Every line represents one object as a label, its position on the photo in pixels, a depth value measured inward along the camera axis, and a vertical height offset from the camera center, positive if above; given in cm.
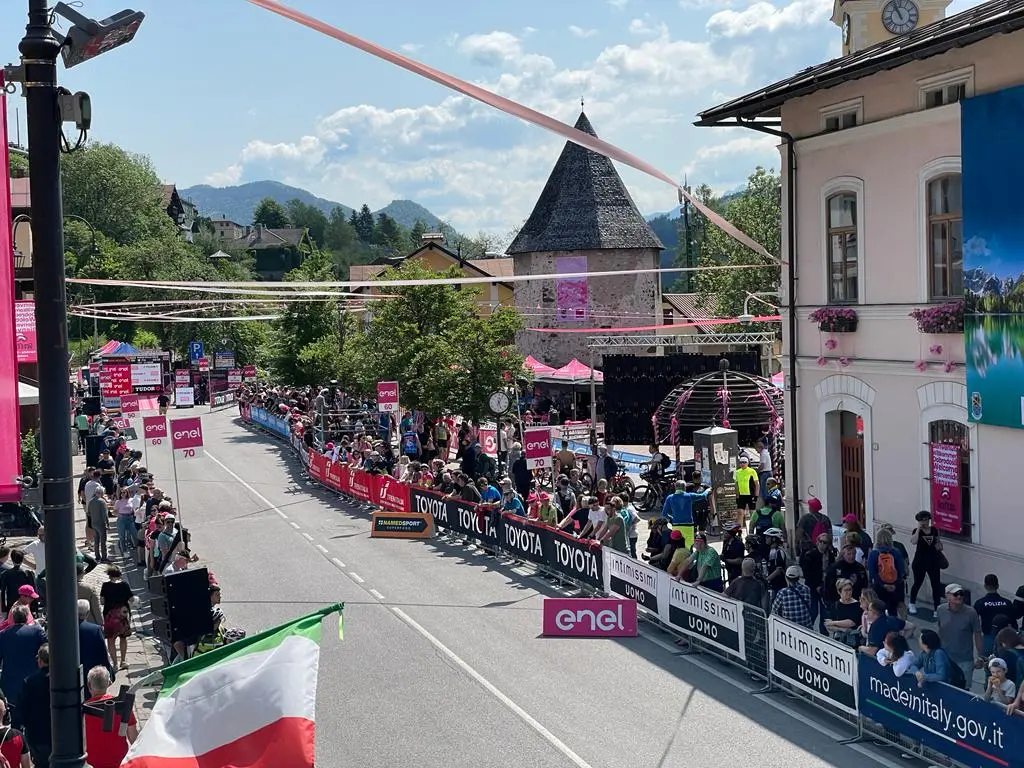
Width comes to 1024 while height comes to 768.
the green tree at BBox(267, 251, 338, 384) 5397 +69
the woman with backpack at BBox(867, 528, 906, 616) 1612 -330
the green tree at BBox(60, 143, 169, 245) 10881 +1419
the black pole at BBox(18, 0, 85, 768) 659 -11
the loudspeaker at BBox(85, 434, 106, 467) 3523 -279
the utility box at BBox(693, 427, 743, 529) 2584 -283
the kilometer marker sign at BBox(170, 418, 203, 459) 2512 -184
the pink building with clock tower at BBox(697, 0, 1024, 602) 1741 +80
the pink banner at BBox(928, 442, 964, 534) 1817 -243
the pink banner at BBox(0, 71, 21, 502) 729 -8
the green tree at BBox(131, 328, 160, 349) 8012 +67
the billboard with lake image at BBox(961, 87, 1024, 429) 1645 +100
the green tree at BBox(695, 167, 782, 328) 6069 +515
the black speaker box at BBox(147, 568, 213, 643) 1388 -298
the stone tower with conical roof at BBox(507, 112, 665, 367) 5850 +386
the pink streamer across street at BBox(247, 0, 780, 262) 901 +213
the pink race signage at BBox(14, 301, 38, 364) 1848 +37
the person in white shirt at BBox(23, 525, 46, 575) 1656 -280
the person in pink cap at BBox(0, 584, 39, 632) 1257 -268
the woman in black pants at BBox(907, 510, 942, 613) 1727 -317
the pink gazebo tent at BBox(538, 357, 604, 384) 4584 -132
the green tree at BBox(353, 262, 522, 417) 3675 -21
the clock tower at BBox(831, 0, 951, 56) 2702 +709
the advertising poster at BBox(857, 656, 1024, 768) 1038 -362
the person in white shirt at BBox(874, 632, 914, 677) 1174 -321
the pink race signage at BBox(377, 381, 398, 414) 3353 -146
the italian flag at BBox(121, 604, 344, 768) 703 -217
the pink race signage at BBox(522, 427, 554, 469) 2553 -230
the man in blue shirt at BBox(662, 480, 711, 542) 2100 -306
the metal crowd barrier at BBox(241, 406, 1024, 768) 1089 -368
